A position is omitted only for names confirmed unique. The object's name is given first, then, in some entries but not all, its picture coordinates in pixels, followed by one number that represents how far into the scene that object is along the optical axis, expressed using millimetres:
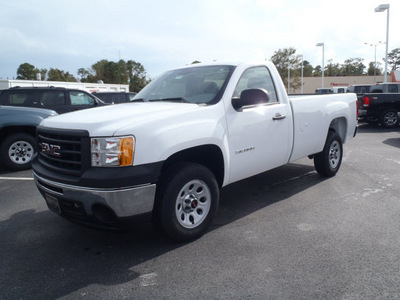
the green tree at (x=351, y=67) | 98688
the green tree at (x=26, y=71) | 83500
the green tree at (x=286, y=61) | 54281
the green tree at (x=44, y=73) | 76525
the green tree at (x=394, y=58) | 111625
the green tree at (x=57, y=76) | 72188
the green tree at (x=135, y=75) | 71938
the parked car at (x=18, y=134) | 7016
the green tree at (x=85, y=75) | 72188
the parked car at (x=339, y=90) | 27550
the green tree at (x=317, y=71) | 99112
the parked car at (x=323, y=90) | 28008
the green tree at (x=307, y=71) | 89756
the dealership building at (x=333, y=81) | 62303
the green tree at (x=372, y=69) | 97806
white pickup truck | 2904
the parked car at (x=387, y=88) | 14773
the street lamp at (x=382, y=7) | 21250
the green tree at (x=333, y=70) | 97000
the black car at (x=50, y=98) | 9102
